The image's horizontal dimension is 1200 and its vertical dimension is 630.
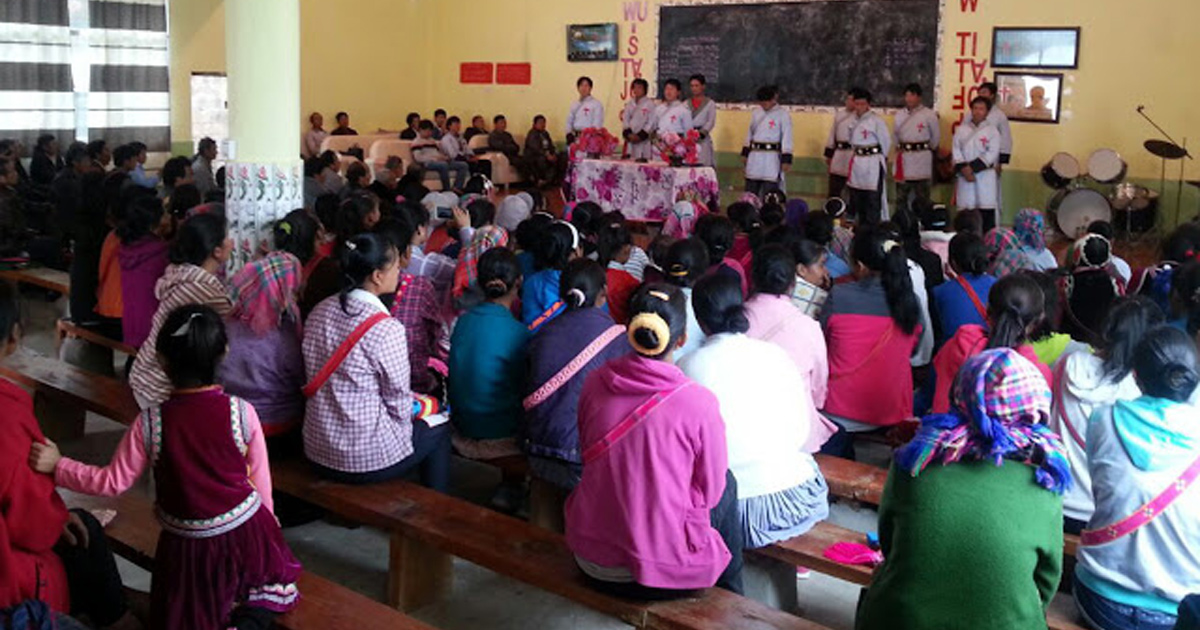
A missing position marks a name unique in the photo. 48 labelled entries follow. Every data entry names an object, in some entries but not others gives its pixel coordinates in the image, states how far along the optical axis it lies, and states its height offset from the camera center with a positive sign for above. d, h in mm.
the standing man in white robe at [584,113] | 12375 +357
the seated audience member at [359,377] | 3342 -669
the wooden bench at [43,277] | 6410 -810
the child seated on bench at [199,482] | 2506 -742
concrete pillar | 5238 +95
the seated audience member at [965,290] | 4395 -495
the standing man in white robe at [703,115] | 11000 +334
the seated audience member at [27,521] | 2441 -819
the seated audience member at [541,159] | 12828 -140
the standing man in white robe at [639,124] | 11305 +241
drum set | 8883 -276
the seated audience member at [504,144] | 13023 +14
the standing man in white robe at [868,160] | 10188 -45
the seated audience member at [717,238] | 4941 -361
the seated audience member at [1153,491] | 2480 -690
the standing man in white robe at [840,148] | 10445 +53
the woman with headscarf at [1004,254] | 5199 -421
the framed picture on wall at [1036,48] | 9617 +915
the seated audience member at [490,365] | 3696 -699
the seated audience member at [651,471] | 2602 -710
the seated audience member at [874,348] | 4074 -664
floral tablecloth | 10039 -322
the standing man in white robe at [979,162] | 9570 -29
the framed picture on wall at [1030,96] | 9766 +524
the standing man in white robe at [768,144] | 10680 +76
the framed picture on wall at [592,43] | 12680 +1134
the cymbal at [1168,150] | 8930 +96
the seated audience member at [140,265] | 4973 -540
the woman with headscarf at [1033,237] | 5535 -366
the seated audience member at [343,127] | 13047 +154
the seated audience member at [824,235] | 5113 -356
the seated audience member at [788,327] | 3684 -542
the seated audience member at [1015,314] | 3250 -427
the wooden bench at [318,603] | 2682 -1077
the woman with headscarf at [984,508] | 2133 -633
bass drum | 8952 -377
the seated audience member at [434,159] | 11781 -165
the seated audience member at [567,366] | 3498 -643
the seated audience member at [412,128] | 13266 +167
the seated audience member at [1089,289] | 4801 -522
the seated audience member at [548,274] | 4105 -445
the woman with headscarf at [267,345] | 3588 -623
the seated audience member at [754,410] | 3037 -666
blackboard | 10484 +994
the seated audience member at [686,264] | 4176 -403
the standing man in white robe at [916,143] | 10117 +112
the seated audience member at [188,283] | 3590 -485
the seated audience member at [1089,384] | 2893 -568
